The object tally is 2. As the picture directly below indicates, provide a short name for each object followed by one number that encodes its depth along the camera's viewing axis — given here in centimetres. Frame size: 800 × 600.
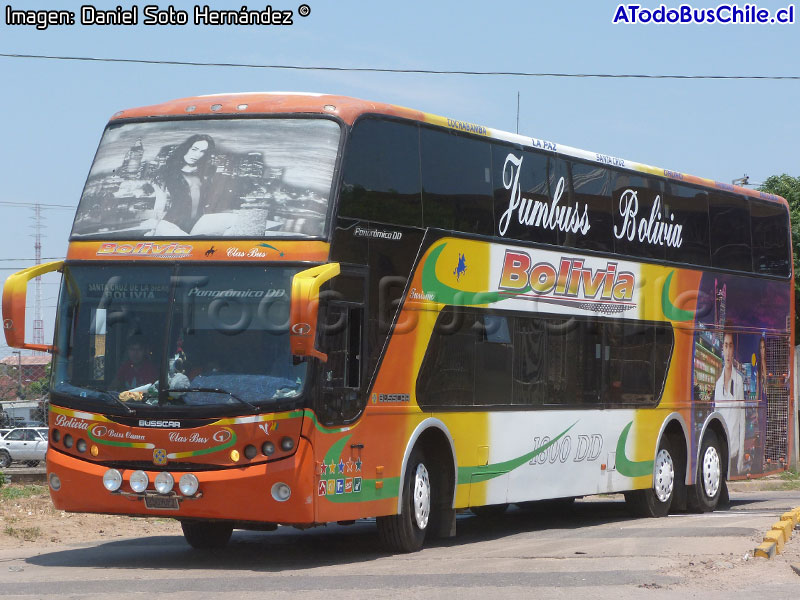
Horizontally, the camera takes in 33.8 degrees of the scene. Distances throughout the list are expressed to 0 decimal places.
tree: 5066
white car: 4469
